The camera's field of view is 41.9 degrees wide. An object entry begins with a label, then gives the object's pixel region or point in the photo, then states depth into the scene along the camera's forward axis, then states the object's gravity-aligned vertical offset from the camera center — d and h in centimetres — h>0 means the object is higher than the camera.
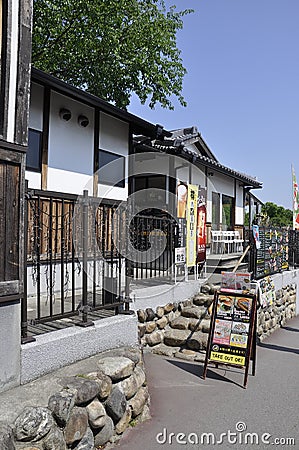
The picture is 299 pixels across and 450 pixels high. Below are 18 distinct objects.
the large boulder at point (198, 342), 664 -171
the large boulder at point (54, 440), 296 -153
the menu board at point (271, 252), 897 -26
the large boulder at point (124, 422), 392 -185
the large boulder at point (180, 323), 706 -149
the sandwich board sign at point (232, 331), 576 -134
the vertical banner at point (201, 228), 846 +30
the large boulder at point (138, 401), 422 -177
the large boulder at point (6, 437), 260 -133
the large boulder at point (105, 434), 362 -182
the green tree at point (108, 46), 1306 +688
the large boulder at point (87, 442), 335 -175
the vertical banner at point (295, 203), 1227 +124
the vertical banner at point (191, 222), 800 +40
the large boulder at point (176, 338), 678 -168
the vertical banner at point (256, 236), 861 +13
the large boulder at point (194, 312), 727 -132
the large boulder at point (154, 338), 652 -164
